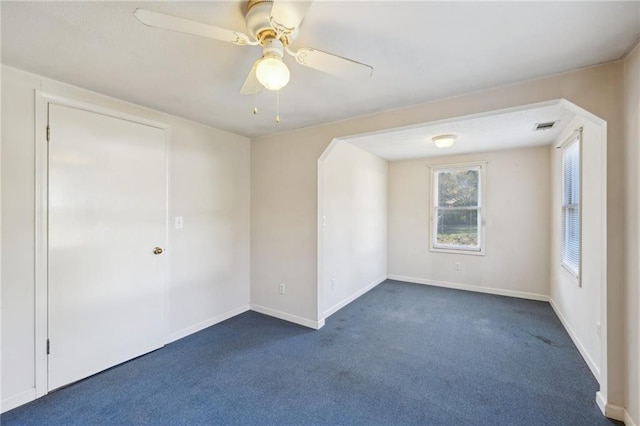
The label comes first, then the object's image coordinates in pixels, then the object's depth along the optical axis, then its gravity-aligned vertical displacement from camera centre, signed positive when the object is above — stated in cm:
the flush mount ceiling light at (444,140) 342 +95
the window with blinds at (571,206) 288 +9
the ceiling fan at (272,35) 108 +79
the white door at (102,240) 212 -24
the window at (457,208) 466 +11
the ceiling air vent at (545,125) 298 +101
